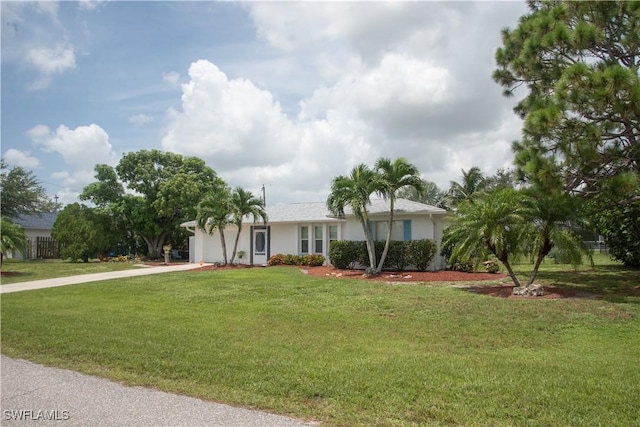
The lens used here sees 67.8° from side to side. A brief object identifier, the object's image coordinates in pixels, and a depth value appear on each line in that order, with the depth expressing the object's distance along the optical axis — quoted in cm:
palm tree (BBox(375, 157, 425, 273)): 1834
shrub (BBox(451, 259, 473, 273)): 1980
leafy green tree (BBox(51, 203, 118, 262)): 2891
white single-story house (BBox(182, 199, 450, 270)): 2119
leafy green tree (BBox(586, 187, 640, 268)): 1898
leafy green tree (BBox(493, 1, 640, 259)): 1027
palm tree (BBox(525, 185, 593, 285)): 1240
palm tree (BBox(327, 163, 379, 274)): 1828
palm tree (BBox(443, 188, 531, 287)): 1279
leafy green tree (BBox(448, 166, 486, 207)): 3875
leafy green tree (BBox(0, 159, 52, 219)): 3347
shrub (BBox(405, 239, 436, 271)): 2016
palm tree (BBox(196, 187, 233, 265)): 2411
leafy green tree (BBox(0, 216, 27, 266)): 2003
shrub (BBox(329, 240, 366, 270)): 2136
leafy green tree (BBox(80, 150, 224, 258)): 3095
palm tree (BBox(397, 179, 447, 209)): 1933
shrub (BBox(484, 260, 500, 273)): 1970
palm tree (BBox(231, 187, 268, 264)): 2362
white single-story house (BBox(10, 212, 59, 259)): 3434
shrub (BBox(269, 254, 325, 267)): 2331
